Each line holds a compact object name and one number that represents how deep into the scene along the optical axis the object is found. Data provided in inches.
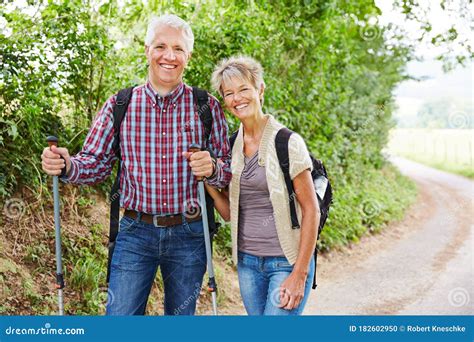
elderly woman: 104.1
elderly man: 109.8
